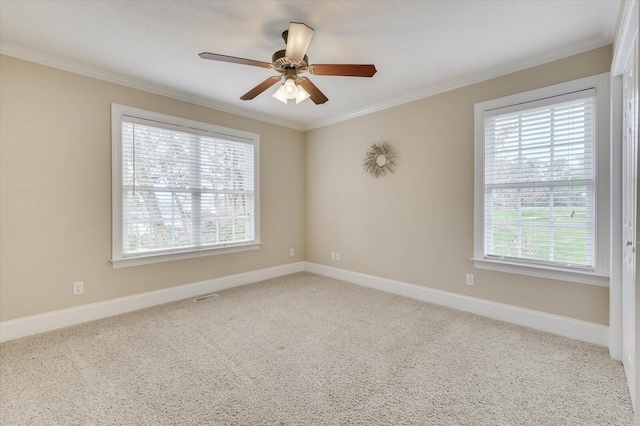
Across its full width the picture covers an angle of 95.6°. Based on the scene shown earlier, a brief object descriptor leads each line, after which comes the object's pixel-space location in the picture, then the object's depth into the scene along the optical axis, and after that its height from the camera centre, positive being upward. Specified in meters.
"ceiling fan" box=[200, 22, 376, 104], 2.01 +1.11
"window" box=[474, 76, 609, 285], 2.47 +0.27
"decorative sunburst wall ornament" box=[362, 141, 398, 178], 3.96 +0.73
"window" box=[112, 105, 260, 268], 3.24 +0.29
